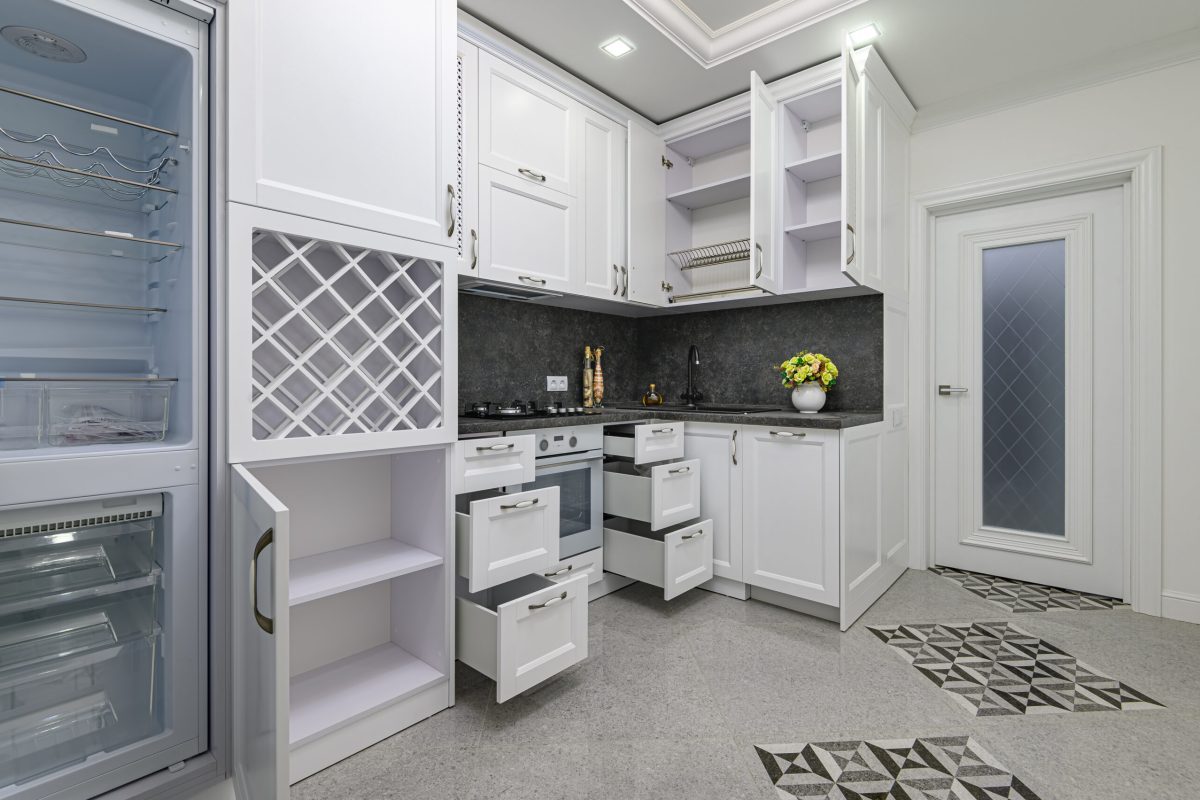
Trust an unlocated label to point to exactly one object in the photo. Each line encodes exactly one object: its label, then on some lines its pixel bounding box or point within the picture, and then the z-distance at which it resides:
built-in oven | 2.31
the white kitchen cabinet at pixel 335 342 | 1.37
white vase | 2.74
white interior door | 2.67
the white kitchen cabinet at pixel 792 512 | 2.32
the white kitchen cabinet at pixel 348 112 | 1.37
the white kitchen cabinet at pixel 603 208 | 2.79
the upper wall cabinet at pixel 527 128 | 2.33
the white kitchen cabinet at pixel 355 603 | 1.45
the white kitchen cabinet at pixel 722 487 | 2.61
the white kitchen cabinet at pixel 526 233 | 2.34
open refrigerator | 1.24
